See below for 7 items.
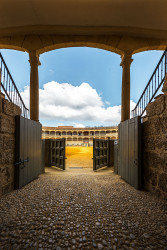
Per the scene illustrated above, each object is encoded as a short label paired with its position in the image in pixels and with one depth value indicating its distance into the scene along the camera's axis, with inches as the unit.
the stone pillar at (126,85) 203.3
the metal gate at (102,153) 221.2
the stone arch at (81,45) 213.0
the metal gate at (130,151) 120.9
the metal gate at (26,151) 118.4
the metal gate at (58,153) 229.6
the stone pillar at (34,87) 204.2
